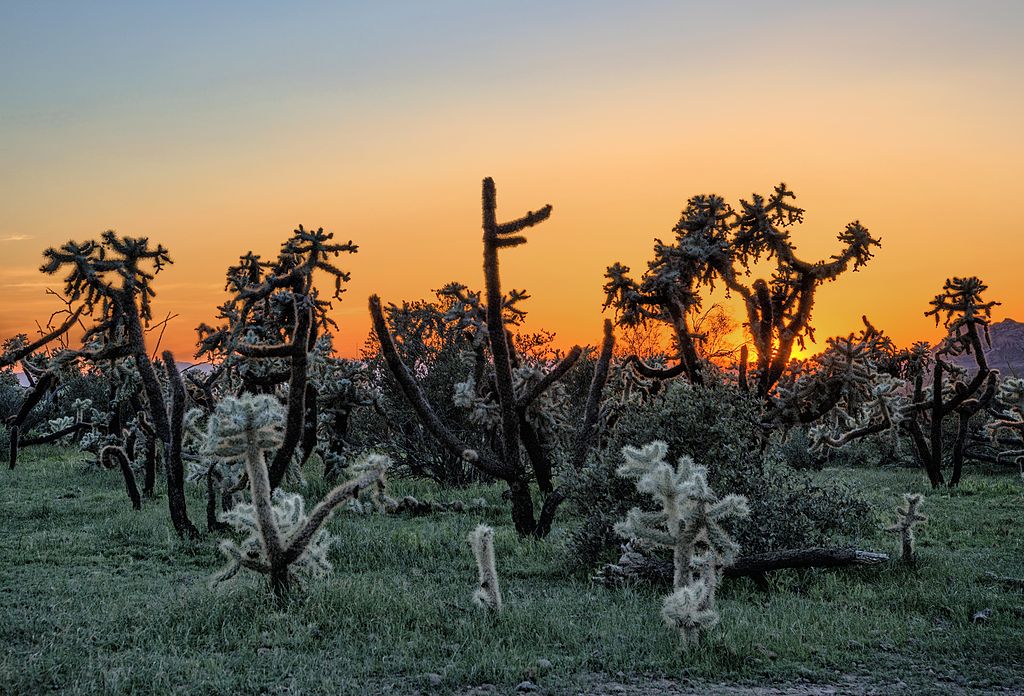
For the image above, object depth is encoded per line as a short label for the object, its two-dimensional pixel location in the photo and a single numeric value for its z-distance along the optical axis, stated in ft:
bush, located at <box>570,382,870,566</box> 39.37
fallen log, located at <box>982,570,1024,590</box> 36.32
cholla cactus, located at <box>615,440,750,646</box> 26.32
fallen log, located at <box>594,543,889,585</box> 34.96
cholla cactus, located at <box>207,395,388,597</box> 28.25
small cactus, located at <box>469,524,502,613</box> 29.63
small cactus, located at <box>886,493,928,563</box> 38.52
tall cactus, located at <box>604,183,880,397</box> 55.52
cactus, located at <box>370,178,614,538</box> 46.65
